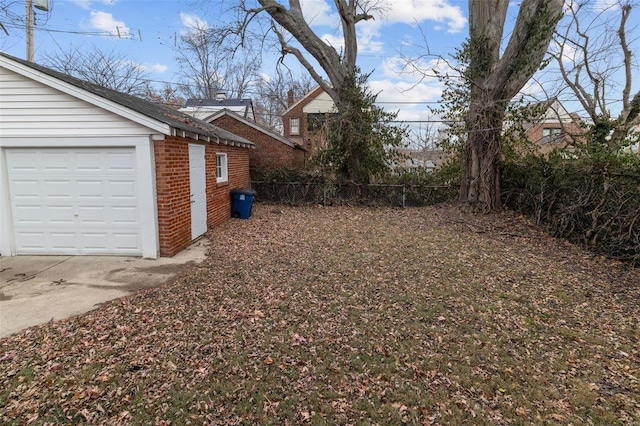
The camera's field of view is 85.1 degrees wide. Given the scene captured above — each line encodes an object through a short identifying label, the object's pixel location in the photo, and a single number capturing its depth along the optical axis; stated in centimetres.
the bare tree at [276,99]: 3566
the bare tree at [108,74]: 1877
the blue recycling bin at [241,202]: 1061
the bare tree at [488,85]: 927
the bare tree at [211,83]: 2822
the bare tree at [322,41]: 1258
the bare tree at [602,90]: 968
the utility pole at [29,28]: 1213
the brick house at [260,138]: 1664
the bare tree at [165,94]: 2198
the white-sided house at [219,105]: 2014
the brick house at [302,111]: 2988
